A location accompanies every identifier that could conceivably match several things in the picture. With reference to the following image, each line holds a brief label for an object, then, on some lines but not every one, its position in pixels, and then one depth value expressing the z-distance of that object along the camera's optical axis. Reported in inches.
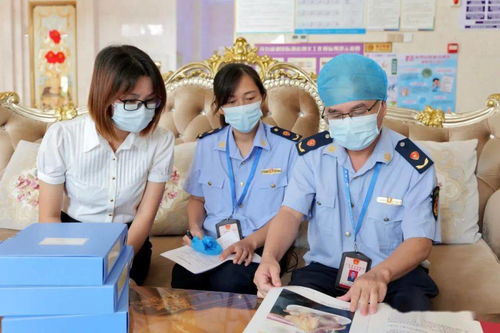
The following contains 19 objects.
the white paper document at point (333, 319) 36.5
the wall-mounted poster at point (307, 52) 148.3
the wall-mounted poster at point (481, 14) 136.8
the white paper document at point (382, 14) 142.2
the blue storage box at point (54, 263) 31.9
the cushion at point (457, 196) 74.0
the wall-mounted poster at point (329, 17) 144.9
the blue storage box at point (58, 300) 32.3
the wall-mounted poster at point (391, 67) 144.9
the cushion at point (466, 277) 56.1
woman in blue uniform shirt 69.1
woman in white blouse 57.4
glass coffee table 41.3
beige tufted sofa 70.2
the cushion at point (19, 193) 79.4
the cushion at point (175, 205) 79.6
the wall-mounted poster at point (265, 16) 148.8
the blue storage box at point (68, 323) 33.1
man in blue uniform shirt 51.0
